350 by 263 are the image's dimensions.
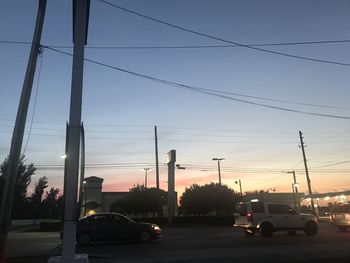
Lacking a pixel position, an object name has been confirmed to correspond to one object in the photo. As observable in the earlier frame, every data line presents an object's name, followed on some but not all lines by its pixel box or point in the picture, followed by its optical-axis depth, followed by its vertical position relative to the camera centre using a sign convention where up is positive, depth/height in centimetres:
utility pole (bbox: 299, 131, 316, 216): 5747 +976
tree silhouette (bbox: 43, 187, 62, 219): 9912 +1263
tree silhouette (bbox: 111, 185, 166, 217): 6694 +793
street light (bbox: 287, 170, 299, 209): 7445 +1107
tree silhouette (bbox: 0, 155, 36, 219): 8352 +1181
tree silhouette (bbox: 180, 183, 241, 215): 6456 +742
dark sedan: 2141 +116
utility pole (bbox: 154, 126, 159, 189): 4839 +1158
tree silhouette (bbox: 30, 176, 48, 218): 9622 +1481
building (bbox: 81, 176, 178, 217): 5154 +787
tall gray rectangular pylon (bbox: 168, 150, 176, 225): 4466 +689
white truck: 2309 +153
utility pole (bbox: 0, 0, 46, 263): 975 +299
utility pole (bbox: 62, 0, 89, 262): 866 +252
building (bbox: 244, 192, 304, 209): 7106 +847
